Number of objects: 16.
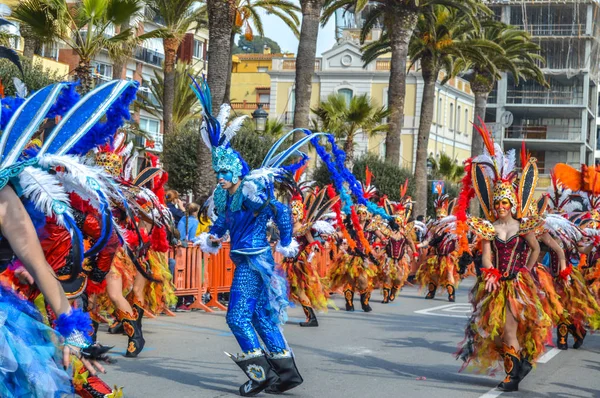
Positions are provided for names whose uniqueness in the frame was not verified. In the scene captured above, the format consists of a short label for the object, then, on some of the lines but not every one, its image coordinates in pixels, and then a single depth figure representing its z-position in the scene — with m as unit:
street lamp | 25.41
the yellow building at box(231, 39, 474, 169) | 59.66
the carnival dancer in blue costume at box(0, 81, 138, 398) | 3.74
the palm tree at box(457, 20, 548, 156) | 37.19
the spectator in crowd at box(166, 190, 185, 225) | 15.93
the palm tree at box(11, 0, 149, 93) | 17.50
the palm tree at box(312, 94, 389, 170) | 32.06
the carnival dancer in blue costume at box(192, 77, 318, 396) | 7.91
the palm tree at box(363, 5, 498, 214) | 32.56
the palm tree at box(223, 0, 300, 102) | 28.05
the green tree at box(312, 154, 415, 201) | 33.75
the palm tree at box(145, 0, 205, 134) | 27.25
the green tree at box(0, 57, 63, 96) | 19.16
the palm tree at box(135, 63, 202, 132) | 35.34
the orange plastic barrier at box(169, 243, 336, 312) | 14.83
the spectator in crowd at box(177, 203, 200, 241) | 15.54
